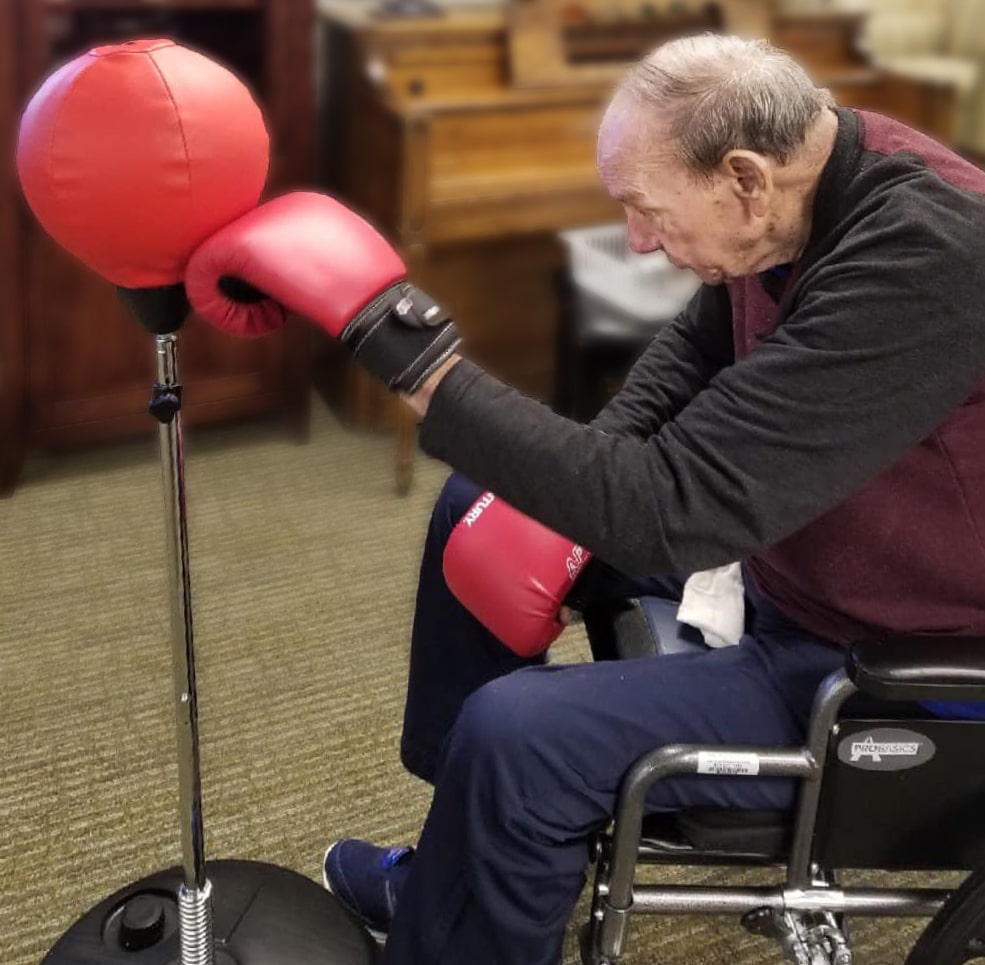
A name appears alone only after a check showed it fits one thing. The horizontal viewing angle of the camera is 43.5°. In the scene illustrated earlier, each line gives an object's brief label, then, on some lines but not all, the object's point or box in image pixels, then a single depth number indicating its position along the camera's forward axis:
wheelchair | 1.03
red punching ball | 0.94
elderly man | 0.99
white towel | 1.28
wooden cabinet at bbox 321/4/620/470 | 2.38
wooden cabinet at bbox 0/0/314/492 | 2.34
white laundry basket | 2.45
